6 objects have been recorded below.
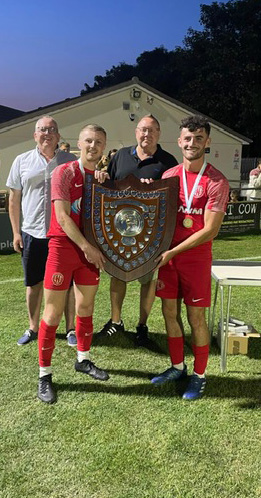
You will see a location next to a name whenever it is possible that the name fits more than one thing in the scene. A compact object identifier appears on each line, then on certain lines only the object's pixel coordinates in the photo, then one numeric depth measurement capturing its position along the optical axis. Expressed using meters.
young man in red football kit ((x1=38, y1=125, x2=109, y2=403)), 3.00
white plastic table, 3.45
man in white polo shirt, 3.85
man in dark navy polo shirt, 3.71
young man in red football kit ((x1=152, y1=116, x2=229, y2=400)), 2.97
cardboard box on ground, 4.12
